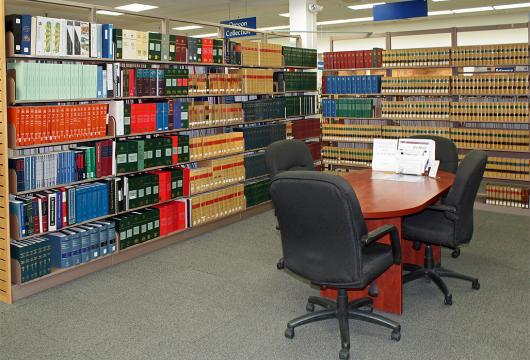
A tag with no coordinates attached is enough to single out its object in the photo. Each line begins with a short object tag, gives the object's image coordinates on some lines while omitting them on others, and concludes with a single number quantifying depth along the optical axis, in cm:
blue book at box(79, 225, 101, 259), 455
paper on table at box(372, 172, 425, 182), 437
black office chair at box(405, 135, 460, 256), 495
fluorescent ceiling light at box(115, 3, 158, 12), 1053
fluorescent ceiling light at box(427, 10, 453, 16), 1209
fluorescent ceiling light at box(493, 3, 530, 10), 1135
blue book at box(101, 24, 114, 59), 456
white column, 813
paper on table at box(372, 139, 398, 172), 465
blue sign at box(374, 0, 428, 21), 841
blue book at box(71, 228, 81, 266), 440
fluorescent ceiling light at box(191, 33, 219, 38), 1608
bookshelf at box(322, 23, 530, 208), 668
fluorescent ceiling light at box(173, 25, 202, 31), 1450
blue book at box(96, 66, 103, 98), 455
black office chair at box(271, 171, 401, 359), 280
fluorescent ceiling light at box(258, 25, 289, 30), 1459
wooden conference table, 336
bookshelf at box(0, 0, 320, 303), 405
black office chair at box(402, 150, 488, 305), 361
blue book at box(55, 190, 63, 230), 429
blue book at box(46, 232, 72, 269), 432
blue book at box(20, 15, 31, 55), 393
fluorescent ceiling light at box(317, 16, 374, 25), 1345
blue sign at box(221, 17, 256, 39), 998
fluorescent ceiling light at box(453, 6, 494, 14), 1171
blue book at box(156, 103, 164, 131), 520
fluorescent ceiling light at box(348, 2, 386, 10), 1118
